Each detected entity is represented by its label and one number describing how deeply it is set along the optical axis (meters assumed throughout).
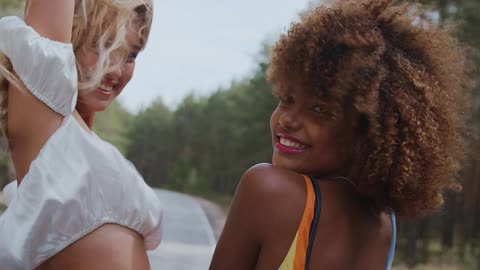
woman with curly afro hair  1.65
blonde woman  1.61
